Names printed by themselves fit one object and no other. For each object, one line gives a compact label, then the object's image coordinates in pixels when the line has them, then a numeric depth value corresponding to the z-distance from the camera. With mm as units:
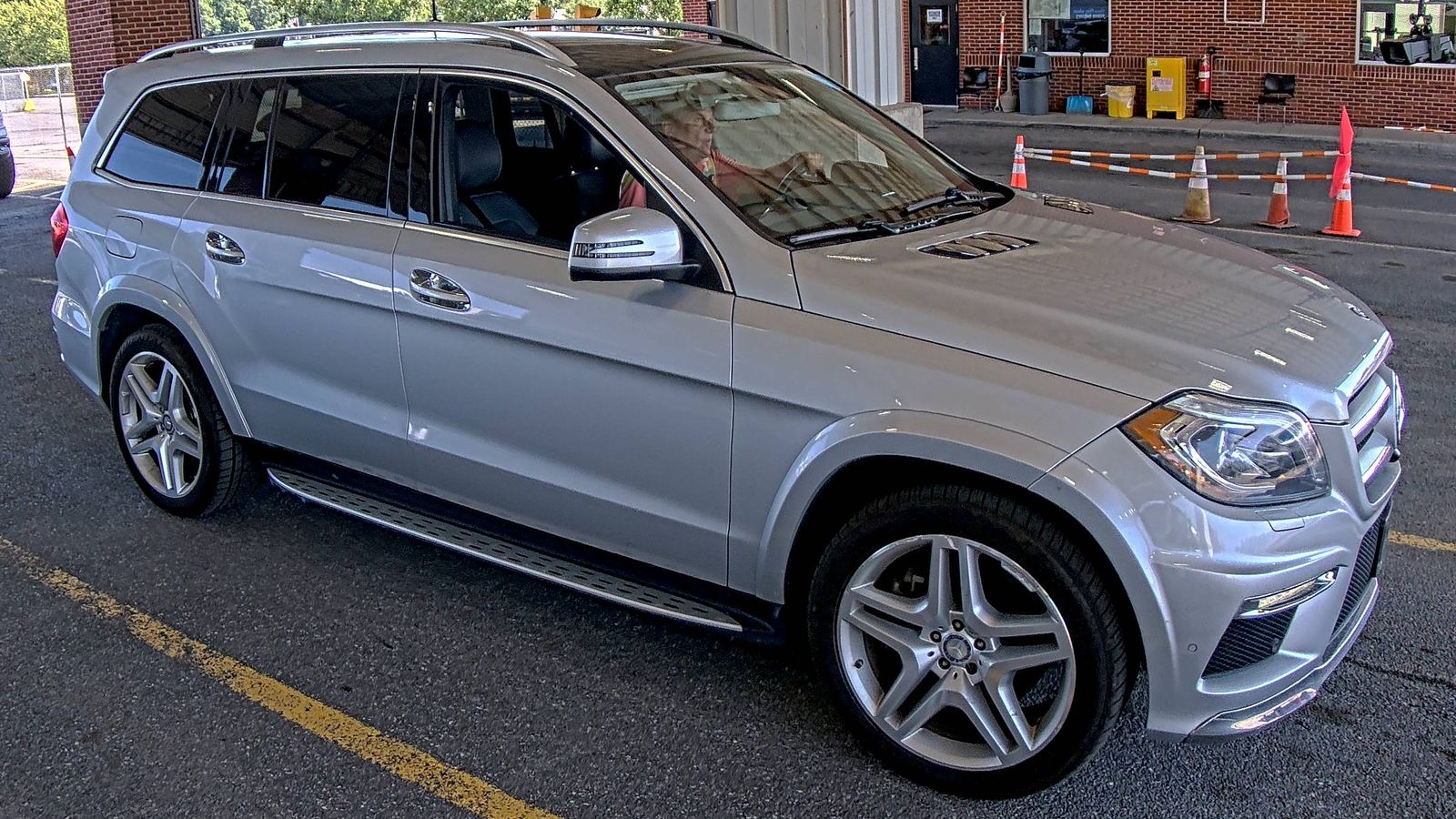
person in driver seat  3877
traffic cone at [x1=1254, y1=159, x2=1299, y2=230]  12273
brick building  21250
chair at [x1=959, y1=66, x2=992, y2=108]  26172
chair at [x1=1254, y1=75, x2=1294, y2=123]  22359
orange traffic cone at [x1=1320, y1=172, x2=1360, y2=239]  11750
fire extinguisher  23031
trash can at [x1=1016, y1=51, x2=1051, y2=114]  24859
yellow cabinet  23297
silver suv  3076
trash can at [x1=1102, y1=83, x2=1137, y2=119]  23766
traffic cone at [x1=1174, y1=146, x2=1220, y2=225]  12695
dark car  18734
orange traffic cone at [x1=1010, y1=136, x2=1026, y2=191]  13914
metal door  26766
